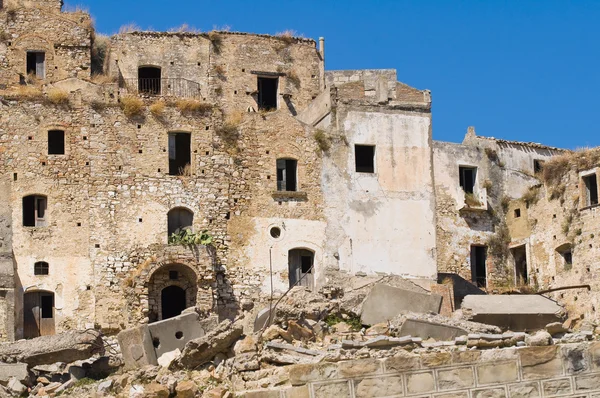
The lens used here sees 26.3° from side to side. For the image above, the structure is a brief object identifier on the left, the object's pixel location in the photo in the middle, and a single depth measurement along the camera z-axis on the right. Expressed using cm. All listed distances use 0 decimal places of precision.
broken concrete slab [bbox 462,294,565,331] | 3731
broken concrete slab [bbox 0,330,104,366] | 3631
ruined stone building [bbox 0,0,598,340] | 4131
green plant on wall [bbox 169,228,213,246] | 4194
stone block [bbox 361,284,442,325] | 3750
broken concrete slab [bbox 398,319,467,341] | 3391
